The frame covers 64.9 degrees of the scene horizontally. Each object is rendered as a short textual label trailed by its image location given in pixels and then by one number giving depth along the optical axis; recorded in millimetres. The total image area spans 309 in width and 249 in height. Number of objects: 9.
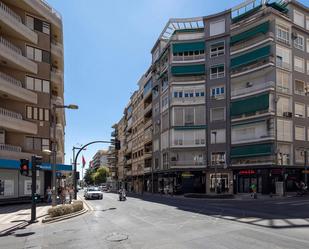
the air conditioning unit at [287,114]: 30896
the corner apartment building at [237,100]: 30689
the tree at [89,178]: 116487
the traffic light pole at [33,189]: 12519
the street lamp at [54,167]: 14365
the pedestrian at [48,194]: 22501
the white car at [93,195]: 29122
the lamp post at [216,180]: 33787
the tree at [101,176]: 102545
